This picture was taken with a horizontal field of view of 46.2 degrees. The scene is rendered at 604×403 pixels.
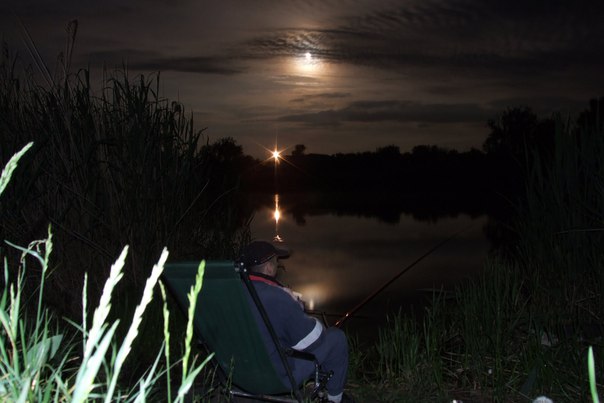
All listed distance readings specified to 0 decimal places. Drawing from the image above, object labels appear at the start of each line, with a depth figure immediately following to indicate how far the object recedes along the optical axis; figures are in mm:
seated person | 2768
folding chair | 2537
